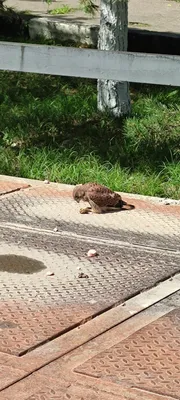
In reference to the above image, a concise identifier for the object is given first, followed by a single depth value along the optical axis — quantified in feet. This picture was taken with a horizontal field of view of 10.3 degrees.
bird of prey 22.11
